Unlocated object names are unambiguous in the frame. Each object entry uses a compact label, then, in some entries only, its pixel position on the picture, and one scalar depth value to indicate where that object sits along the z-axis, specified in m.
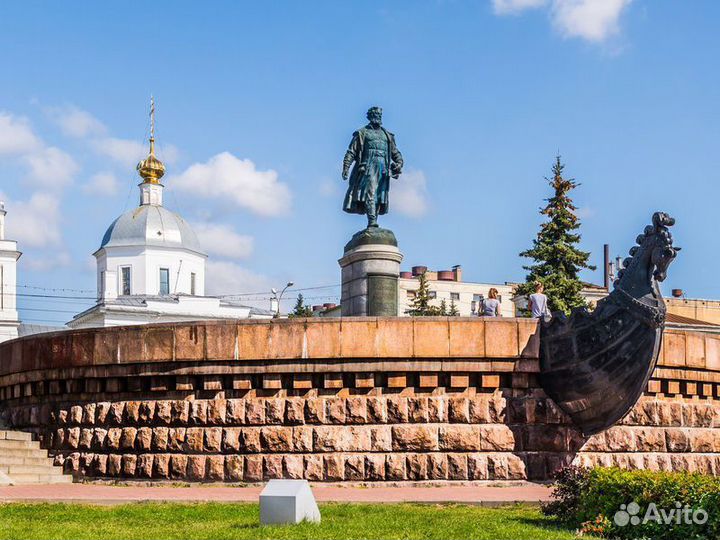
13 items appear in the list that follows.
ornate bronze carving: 13.68
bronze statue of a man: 20.31
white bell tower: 69.19
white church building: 68.75
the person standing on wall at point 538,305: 16.80
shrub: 9.96
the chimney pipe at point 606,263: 58.38
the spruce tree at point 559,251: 38.84
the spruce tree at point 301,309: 65.60
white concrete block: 10.48
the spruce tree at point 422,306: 51.31
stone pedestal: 19.70
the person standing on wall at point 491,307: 17.98
